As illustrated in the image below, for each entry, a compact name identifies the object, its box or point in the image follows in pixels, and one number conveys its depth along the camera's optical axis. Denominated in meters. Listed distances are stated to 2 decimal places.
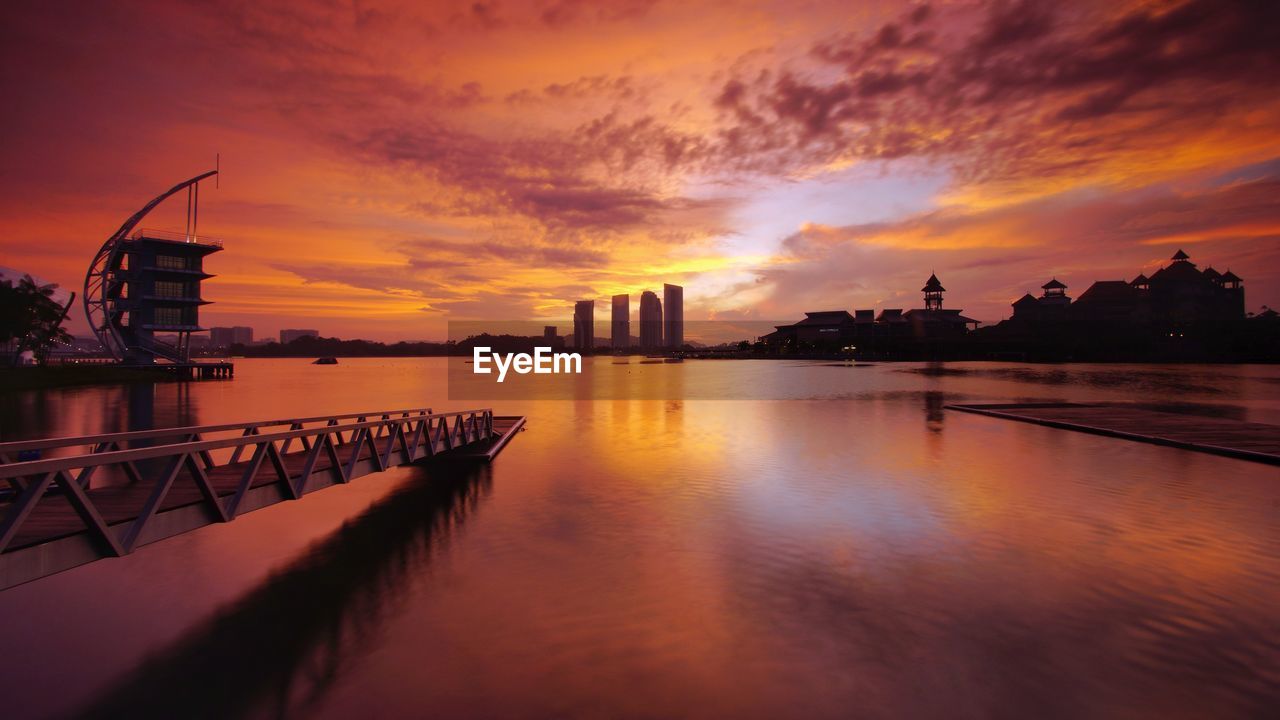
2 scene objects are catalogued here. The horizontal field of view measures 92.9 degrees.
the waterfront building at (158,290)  85.62
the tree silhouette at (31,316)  74.62
